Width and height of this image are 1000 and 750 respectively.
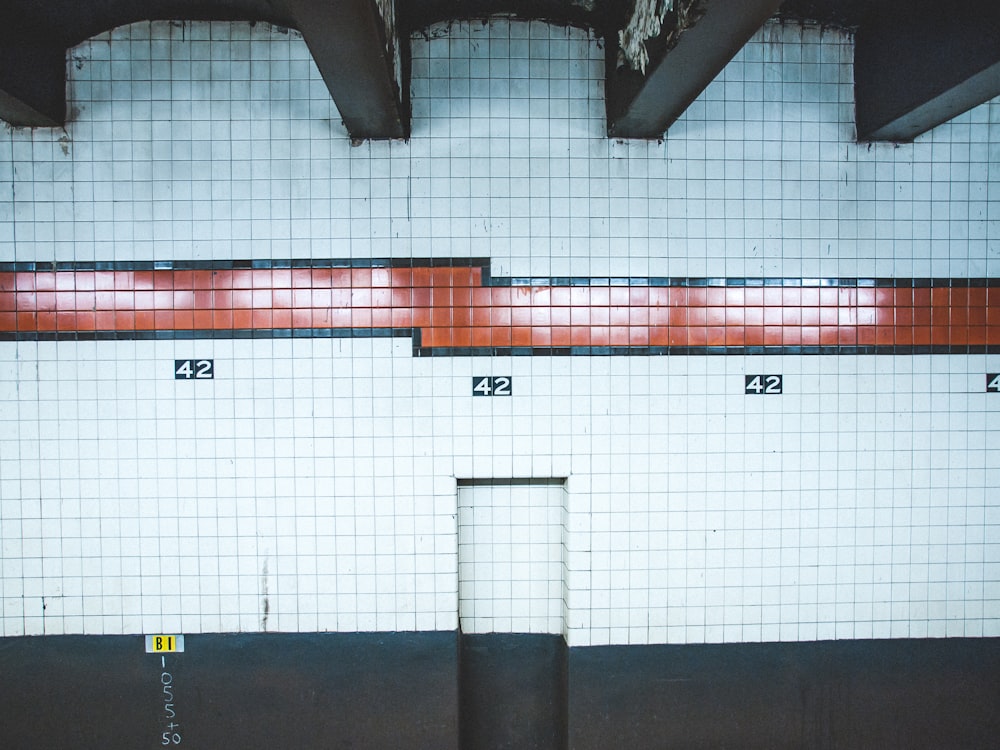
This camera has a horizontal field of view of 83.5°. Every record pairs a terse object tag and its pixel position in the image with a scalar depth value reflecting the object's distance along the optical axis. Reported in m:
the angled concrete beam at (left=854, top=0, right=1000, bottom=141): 2.42
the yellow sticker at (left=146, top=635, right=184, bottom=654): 3.09
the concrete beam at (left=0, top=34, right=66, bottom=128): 2.68
